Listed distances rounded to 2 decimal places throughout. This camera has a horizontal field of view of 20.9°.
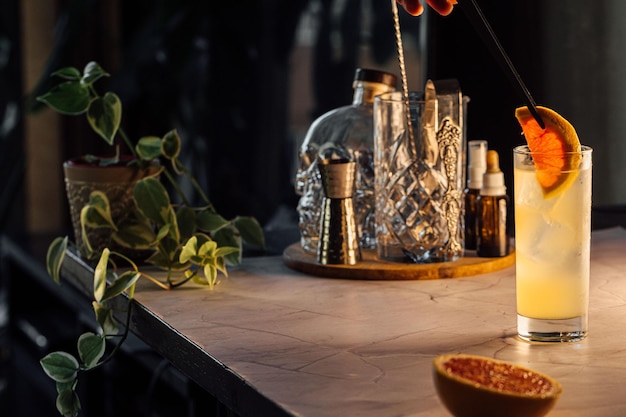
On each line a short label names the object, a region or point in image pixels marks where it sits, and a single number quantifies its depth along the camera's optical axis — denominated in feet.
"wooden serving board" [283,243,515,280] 5.29
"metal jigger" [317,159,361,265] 5.37
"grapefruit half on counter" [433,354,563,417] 4.03
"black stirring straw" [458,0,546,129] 4.66
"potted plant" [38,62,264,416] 5.20
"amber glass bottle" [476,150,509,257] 5.46
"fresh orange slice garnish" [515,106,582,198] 4.57
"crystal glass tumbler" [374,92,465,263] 5.36
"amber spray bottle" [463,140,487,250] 5.47
